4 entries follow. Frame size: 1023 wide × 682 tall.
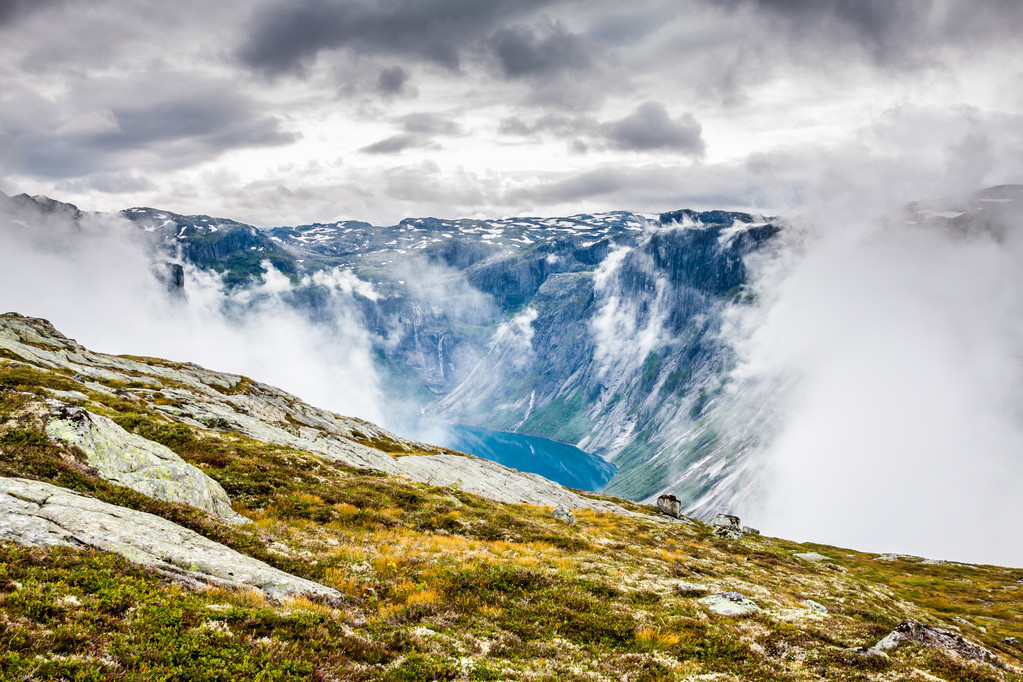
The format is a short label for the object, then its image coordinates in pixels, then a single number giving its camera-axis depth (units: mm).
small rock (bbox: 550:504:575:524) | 69131
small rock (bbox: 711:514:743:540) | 97188
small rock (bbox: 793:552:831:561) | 106562
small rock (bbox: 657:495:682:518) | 136750
